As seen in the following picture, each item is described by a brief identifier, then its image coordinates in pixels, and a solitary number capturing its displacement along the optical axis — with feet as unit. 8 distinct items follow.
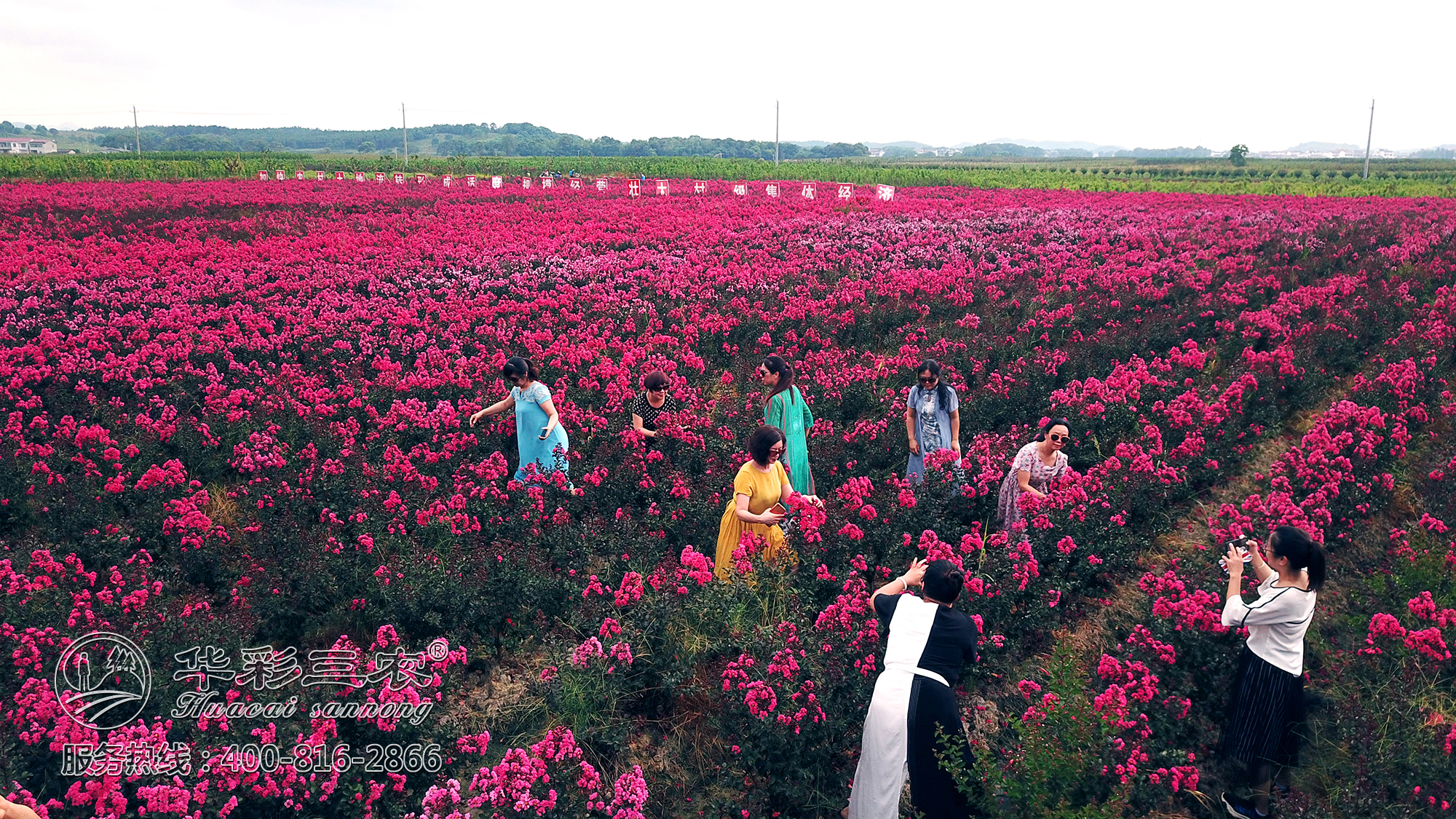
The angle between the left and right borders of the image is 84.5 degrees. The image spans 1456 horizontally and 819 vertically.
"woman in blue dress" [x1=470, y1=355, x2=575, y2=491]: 22.52
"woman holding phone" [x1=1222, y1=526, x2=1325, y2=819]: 12.73
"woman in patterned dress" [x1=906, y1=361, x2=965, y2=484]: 22.81
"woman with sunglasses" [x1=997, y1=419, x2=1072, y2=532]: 19.47
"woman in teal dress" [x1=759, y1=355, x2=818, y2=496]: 21.24
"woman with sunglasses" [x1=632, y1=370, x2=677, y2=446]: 23.12
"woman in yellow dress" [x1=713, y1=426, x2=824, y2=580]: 17.28
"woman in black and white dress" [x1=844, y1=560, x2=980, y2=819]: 12.35
